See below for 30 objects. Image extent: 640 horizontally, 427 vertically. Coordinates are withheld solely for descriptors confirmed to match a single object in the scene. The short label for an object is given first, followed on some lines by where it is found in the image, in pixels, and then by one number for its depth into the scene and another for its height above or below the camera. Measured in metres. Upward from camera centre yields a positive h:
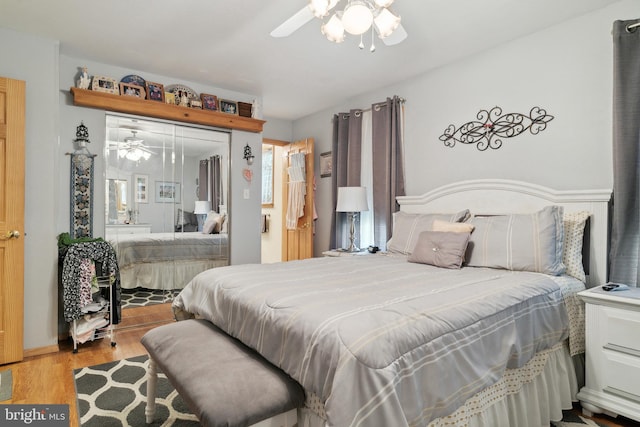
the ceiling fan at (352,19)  1.65 +0.98
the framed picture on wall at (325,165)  4.74 +0.65
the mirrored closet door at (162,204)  3.35 +0.07
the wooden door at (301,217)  4.92 -0.07
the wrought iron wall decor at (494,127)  2.70 +0.72
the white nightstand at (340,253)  3.68 -0.45
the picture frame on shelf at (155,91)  3.49 +1.22
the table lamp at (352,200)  3.77 +0.13
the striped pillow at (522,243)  2.17 -0.21
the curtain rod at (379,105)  3.69 +1.20
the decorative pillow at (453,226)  2.55 -0.11
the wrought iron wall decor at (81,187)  3.10 +0.22
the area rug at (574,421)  1.83 -1.13
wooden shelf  3.11 +1.02
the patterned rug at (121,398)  1.84 -1.11
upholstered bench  1.10 -0.61
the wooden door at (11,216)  2.56 -0.04
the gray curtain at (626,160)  2.14 +0.33
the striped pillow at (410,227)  2.88 -0.13
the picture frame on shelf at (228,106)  3.96 +1.21
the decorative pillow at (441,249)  2.36 -0.26
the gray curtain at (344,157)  4.17 +0.67
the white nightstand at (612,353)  1.75 -0.75
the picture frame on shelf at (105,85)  3.18 +1.18
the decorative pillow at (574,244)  2.23 -0.21
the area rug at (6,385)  2.07 -1.12
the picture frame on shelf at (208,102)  3.84 +1.22
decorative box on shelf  4.03 +1.20
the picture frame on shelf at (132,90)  3.34 +1.19
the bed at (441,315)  1.11 -0.43
